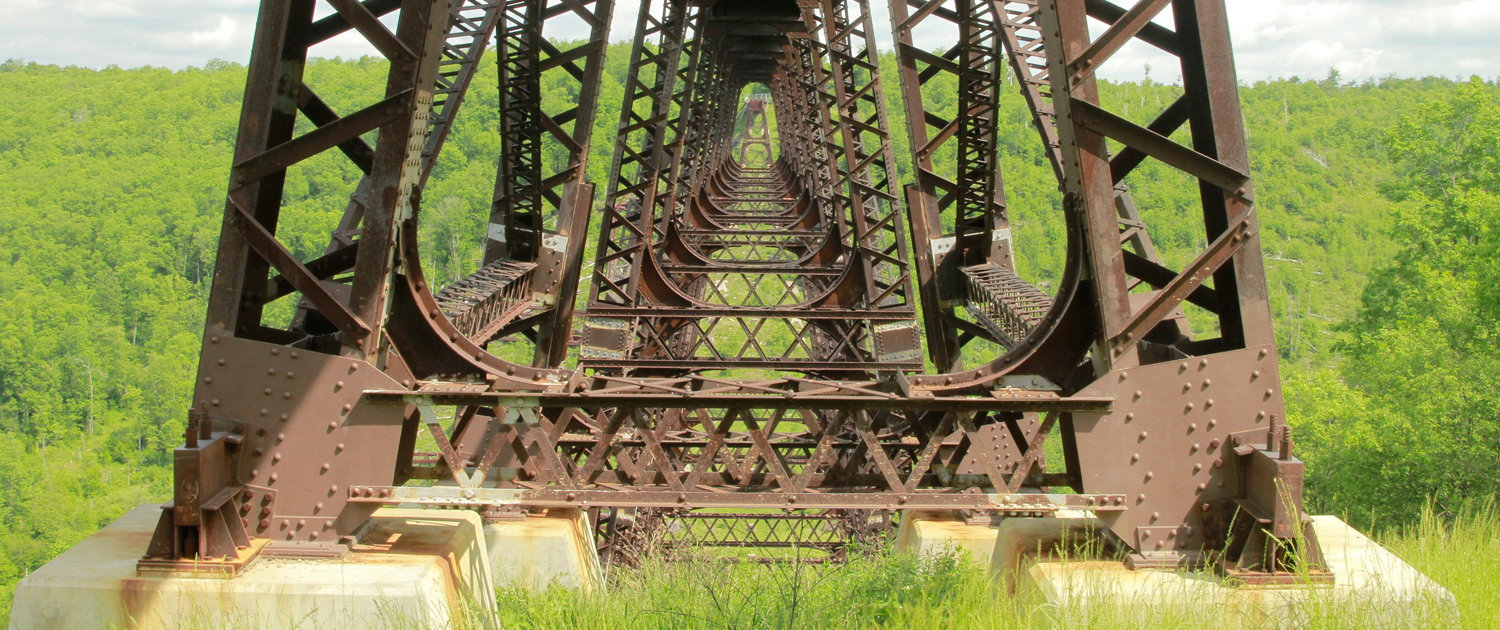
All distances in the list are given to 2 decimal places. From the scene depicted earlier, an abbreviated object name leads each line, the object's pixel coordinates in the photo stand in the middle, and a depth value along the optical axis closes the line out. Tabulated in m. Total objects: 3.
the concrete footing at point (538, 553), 6.77
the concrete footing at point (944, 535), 6.48
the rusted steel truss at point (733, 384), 4.86
